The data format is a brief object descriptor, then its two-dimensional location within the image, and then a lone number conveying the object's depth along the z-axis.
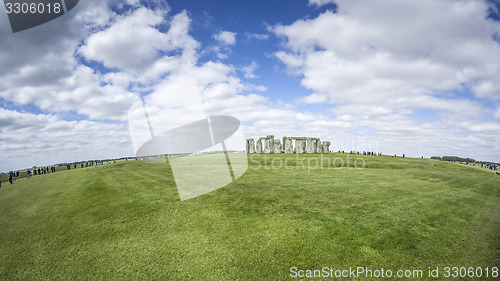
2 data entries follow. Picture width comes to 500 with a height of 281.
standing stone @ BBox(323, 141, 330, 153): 55.47
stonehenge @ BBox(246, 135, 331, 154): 53.91
